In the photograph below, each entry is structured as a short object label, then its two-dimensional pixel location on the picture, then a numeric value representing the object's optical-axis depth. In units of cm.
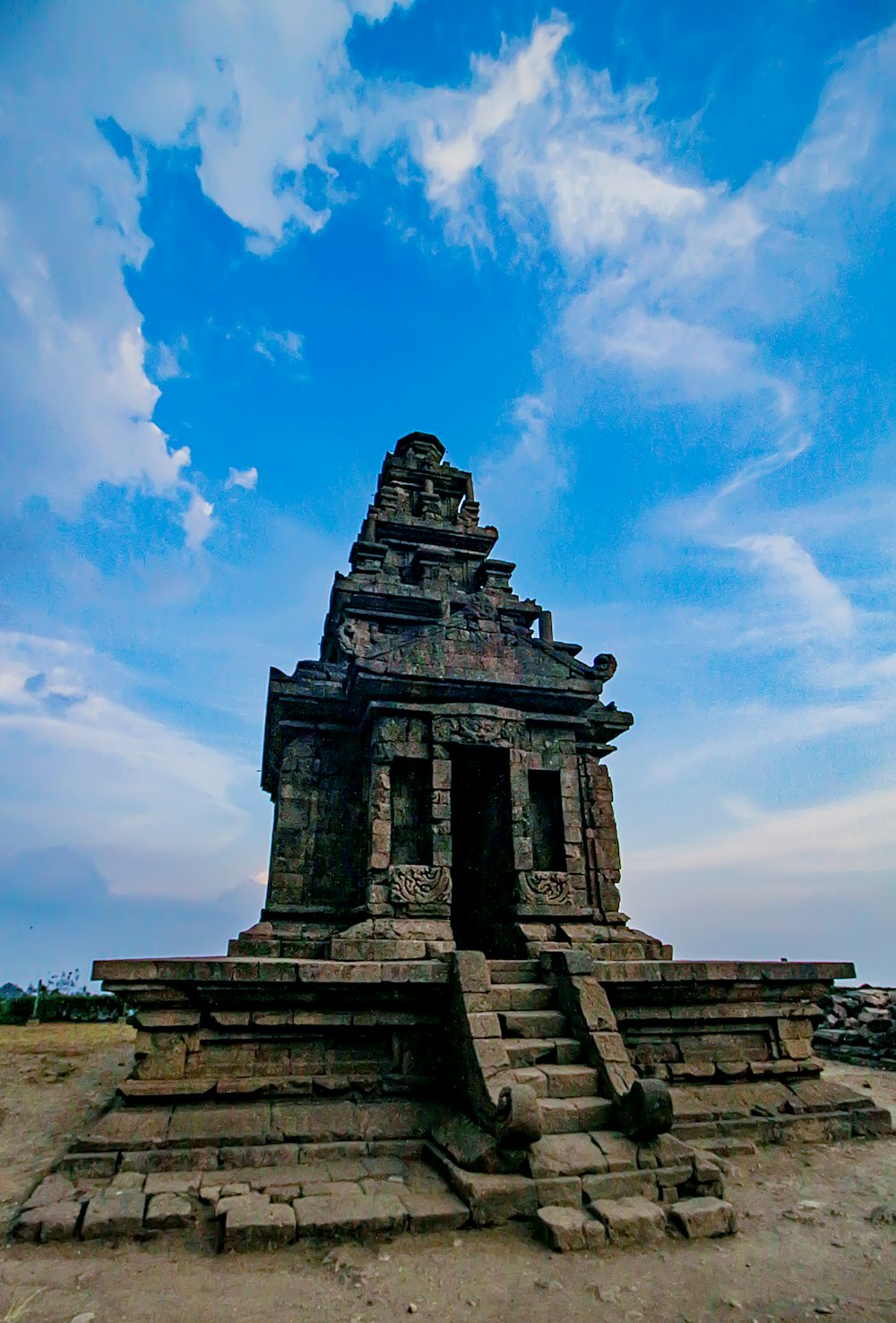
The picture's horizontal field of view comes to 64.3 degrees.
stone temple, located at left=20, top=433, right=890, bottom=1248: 566
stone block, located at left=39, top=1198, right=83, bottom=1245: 505
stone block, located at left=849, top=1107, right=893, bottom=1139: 797
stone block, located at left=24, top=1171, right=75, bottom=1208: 542
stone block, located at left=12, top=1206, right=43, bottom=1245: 502
